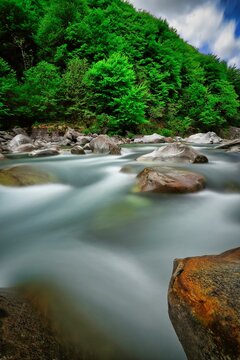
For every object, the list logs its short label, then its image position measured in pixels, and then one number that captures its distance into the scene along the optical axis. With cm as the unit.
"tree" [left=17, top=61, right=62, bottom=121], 1330
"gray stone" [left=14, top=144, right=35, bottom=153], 891
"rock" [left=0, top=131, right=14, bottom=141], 1148
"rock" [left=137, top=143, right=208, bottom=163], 533
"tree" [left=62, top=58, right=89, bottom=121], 1423
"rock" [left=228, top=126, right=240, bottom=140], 2298
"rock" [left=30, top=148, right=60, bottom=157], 748
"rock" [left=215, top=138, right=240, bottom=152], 799
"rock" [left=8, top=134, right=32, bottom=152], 989
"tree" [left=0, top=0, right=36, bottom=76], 1538
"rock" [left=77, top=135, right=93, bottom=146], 1158
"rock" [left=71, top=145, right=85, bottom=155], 766
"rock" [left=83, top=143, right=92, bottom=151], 896
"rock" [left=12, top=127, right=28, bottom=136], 1265
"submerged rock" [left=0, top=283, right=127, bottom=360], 97
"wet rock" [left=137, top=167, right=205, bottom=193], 335
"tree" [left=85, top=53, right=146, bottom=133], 1365
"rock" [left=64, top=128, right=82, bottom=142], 1241
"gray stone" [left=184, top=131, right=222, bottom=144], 1453
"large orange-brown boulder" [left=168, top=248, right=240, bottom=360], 88
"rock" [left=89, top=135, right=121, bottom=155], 781
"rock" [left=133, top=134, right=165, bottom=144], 1348
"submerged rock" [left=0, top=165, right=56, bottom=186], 383
